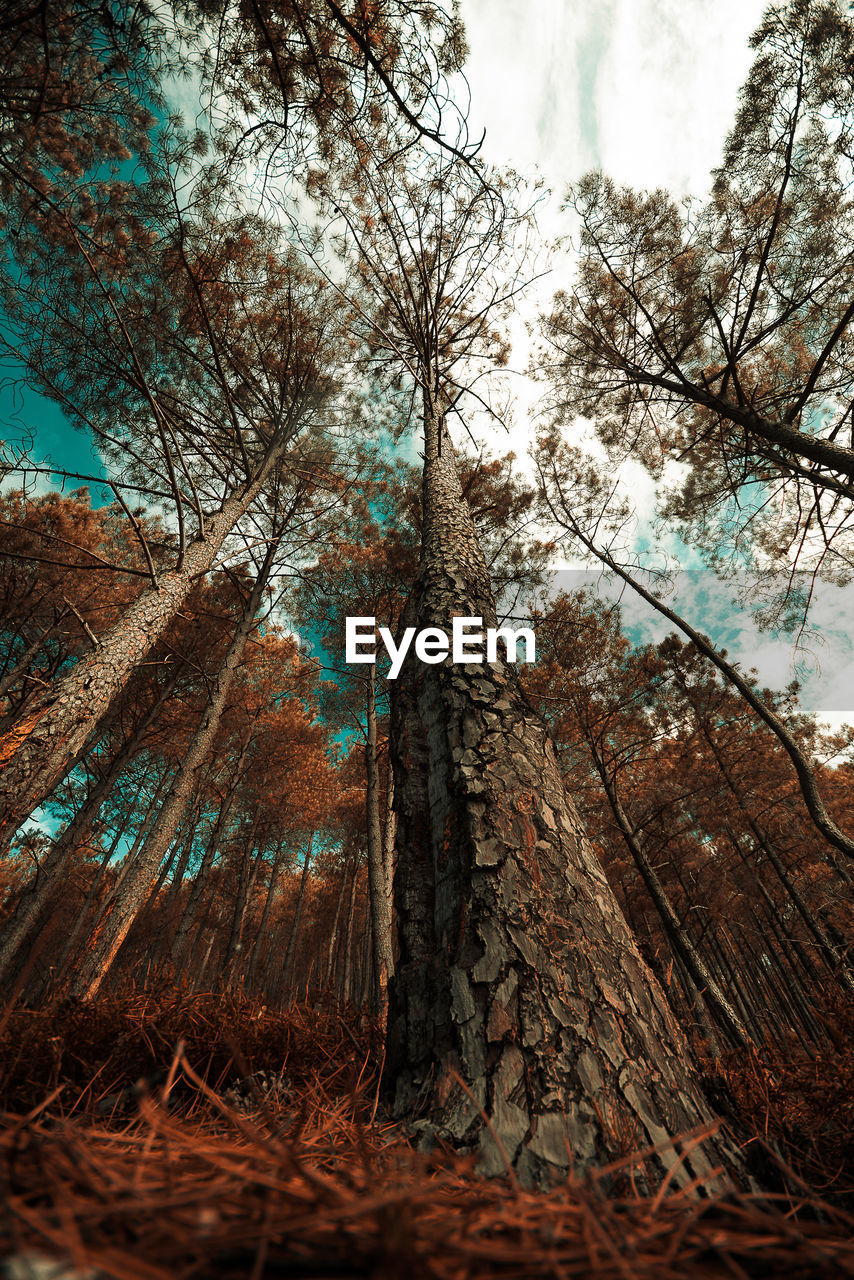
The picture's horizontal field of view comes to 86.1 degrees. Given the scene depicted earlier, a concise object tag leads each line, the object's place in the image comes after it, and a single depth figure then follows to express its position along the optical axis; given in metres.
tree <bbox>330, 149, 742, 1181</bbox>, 0.89
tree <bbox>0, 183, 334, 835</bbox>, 3.79
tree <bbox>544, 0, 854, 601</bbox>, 4.41
